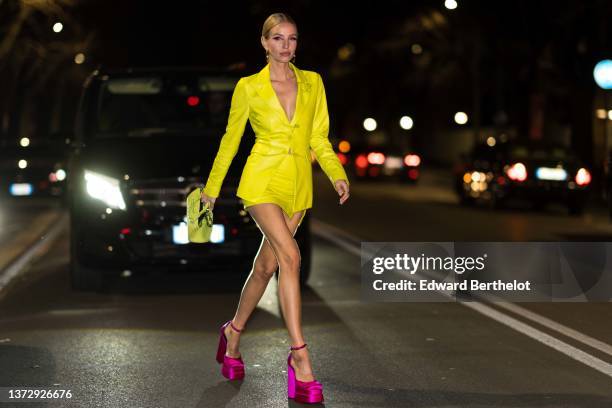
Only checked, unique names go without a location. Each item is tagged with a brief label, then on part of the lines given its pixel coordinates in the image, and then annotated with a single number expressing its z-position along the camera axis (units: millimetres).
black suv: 11578
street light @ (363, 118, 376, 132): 76844
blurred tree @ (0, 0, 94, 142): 42719
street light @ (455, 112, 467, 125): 61862
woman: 7312
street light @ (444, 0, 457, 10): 41469
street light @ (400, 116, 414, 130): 68062
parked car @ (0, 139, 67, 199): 30078
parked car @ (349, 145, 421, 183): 44188
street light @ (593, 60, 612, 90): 20109
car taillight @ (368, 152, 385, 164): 44656
